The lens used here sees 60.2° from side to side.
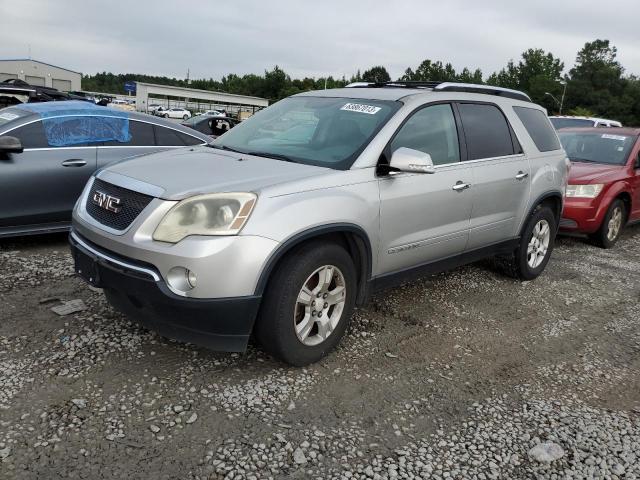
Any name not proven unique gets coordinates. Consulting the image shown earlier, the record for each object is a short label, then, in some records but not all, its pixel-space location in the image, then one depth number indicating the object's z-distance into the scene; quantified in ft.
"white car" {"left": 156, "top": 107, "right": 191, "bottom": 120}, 195.81
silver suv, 9.70
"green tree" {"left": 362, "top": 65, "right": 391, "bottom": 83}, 292.20
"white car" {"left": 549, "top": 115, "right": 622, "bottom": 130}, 43.93
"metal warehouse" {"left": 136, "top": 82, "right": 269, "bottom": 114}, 261.44
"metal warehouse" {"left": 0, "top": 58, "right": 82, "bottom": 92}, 212.23
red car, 23.70
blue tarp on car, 18.58
